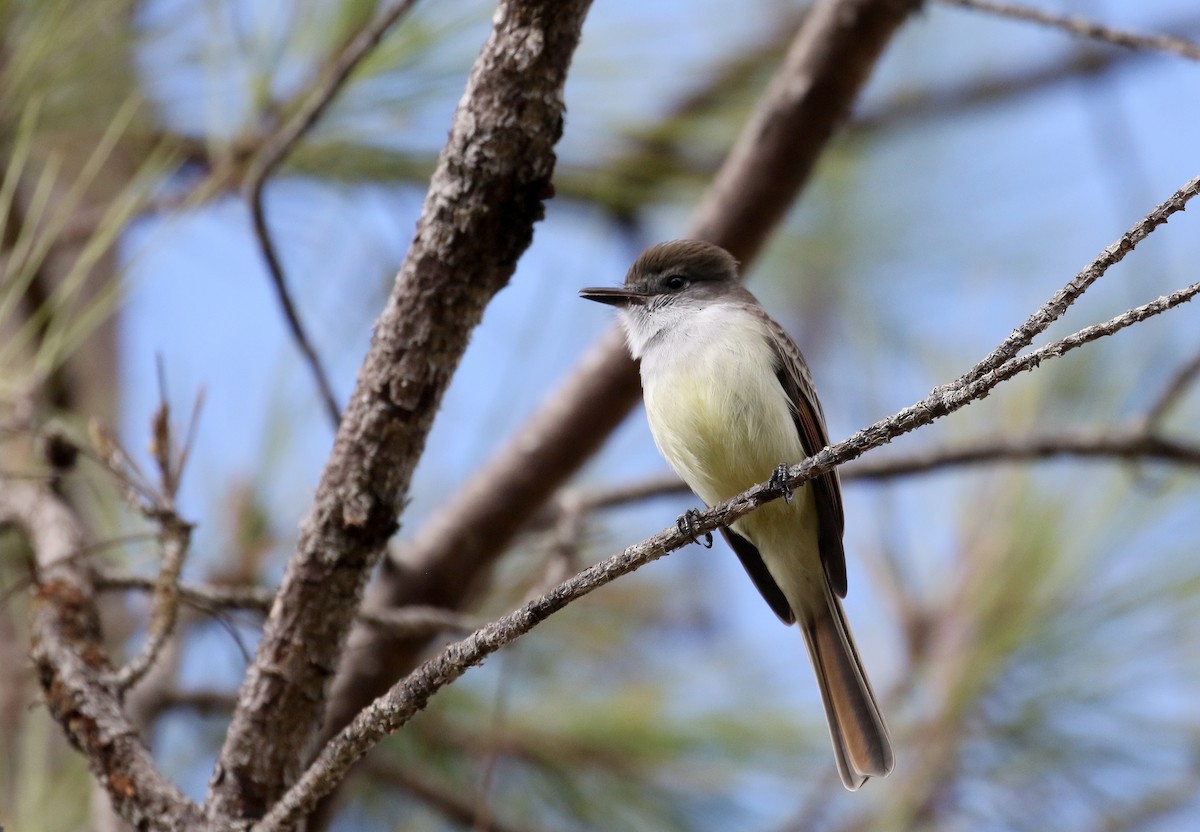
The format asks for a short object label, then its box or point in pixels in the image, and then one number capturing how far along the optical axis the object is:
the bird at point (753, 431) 4.98
